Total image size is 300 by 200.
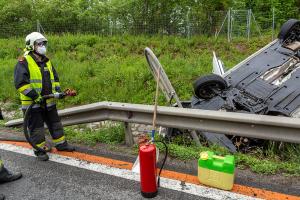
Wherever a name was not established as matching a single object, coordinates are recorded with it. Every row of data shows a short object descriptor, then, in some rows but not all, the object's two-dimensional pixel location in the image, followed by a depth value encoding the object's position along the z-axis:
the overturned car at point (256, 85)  4.60
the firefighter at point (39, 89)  4.28
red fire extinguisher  3.16
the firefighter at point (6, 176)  3.72
